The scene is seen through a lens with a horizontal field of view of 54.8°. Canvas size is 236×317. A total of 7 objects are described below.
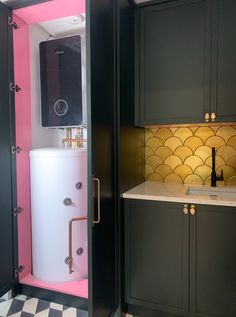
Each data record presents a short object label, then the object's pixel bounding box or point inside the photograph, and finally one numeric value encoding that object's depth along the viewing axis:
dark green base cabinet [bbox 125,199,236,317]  1.43
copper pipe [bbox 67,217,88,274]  1.83
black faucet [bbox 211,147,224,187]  1.84
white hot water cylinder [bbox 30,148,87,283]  1.84
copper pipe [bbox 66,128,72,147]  2.27
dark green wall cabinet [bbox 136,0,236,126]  1.57
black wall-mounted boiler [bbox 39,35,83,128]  2.05
